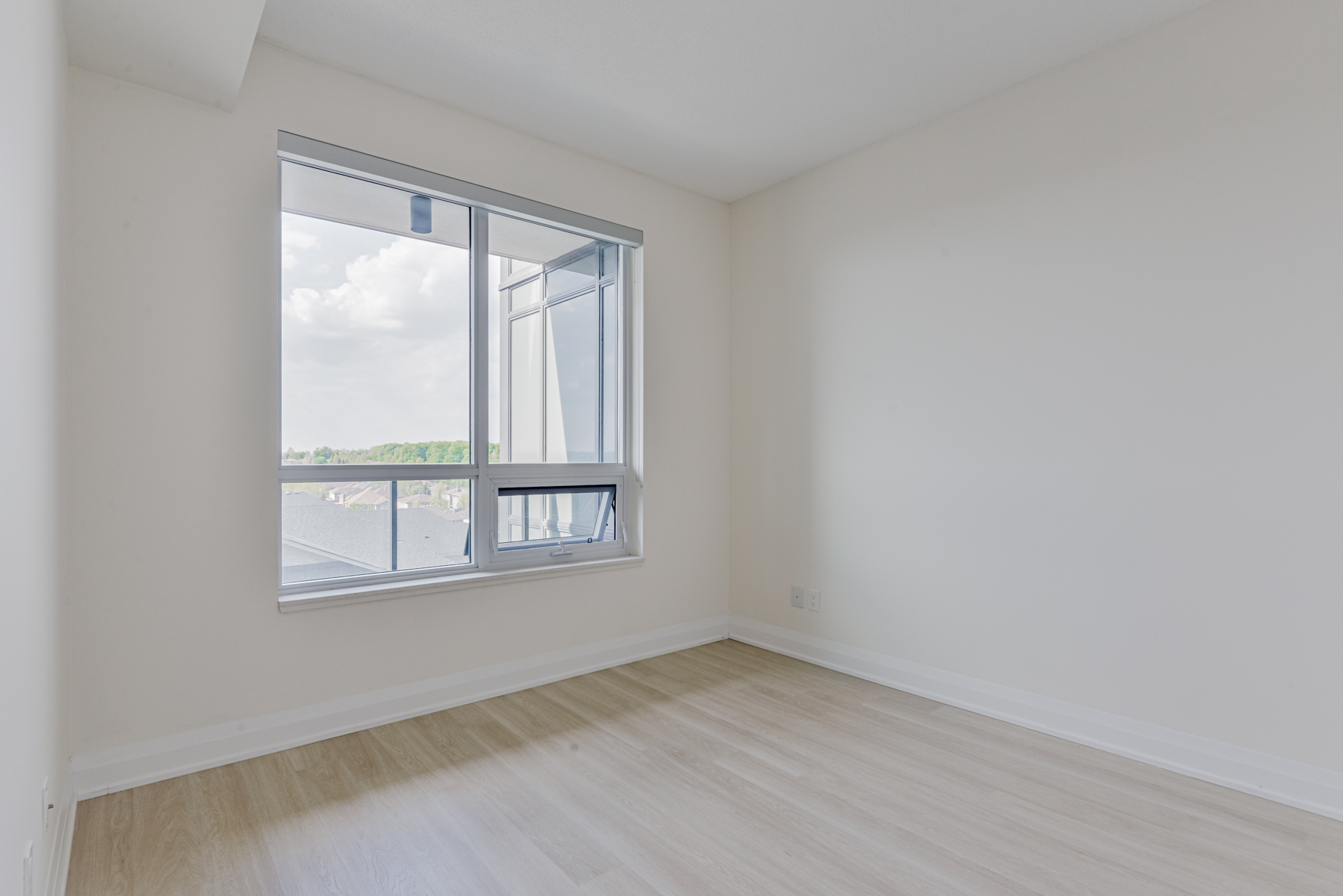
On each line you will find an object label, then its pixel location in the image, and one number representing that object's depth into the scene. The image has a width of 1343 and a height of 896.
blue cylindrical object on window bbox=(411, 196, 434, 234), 3.06
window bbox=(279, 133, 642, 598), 2.76
